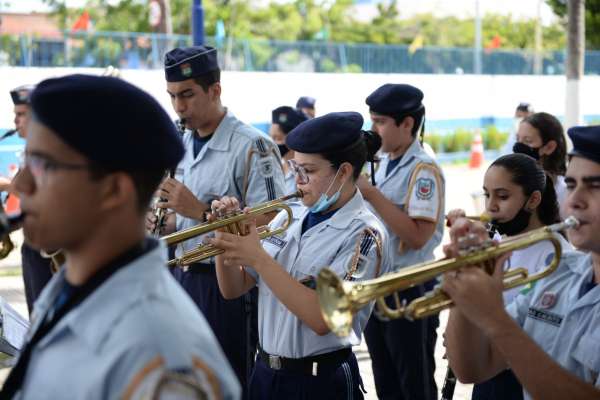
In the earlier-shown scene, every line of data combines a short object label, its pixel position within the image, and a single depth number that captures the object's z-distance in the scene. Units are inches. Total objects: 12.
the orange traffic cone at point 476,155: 870.4
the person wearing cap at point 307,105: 403.7
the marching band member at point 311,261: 134.8
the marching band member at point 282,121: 300.0
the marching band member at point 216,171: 184.7
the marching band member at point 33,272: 193.6
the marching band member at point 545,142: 222.5
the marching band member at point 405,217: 198.4
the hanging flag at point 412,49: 955.3
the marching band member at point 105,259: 65.5
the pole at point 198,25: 500.7
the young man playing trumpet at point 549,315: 96.3
